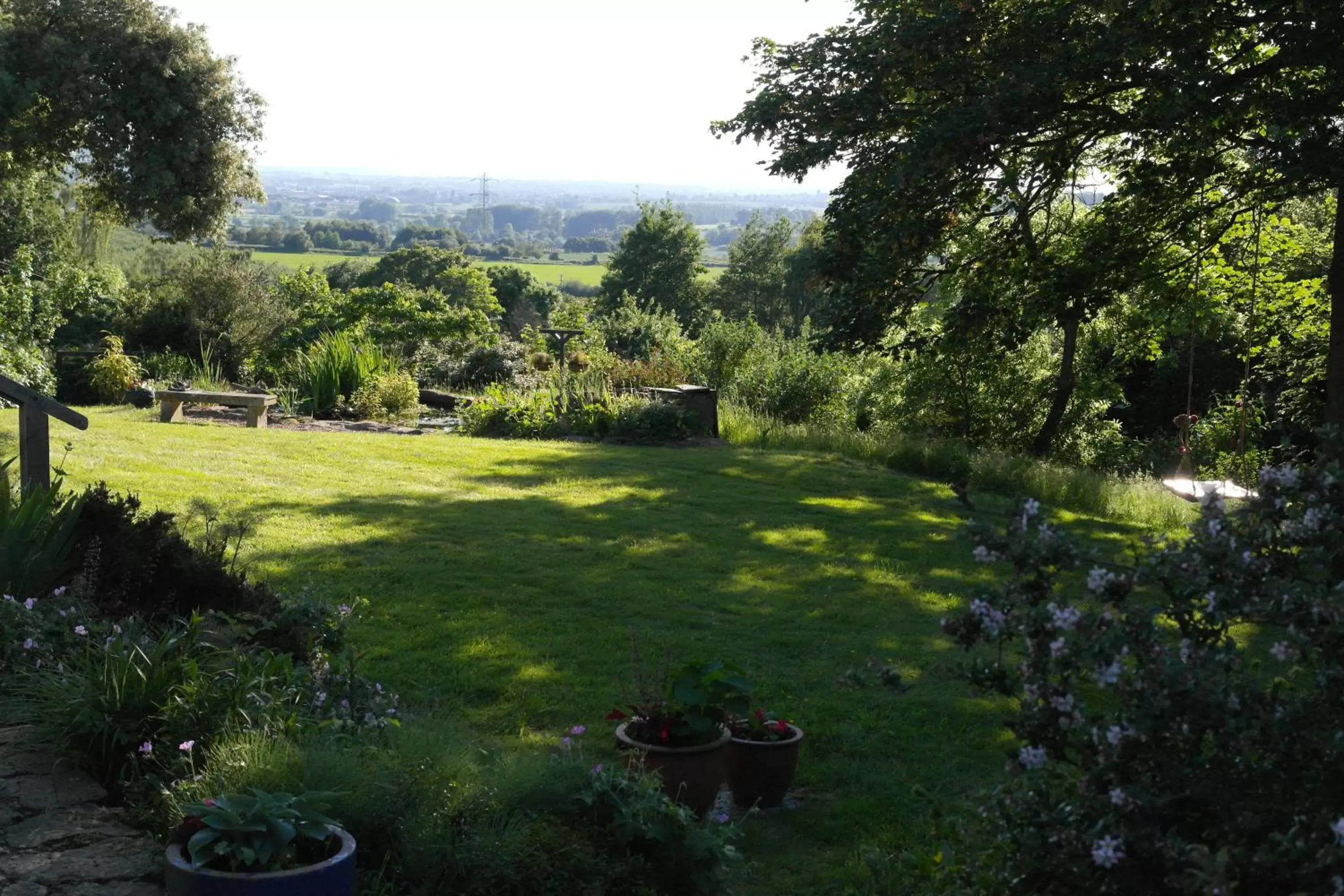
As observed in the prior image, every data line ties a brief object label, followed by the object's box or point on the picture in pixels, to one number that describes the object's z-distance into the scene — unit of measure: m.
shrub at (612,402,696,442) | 14.74
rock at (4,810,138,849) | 3.45
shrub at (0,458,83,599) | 5.30
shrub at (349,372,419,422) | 17.20
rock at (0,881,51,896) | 3.11
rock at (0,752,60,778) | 3.91
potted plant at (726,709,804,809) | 4.47
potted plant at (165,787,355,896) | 2.77
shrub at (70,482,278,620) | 5.16
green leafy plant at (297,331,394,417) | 17.67
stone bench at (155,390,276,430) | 15.23
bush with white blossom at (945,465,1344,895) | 2.29
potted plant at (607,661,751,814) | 4.21
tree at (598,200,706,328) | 55.12
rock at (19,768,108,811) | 3.69
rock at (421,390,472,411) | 18.48
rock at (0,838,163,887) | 3.23
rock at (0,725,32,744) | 4.14
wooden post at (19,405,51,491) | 6.16
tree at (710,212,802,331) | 56.84
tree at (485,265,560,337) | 50.31
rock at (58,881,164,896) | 3.15
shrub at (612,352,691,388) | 17.42
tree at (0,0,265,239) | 13.02
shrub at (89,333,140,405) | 18.09
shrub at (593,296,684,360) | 22.58
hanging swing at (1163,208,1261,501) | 9.44
